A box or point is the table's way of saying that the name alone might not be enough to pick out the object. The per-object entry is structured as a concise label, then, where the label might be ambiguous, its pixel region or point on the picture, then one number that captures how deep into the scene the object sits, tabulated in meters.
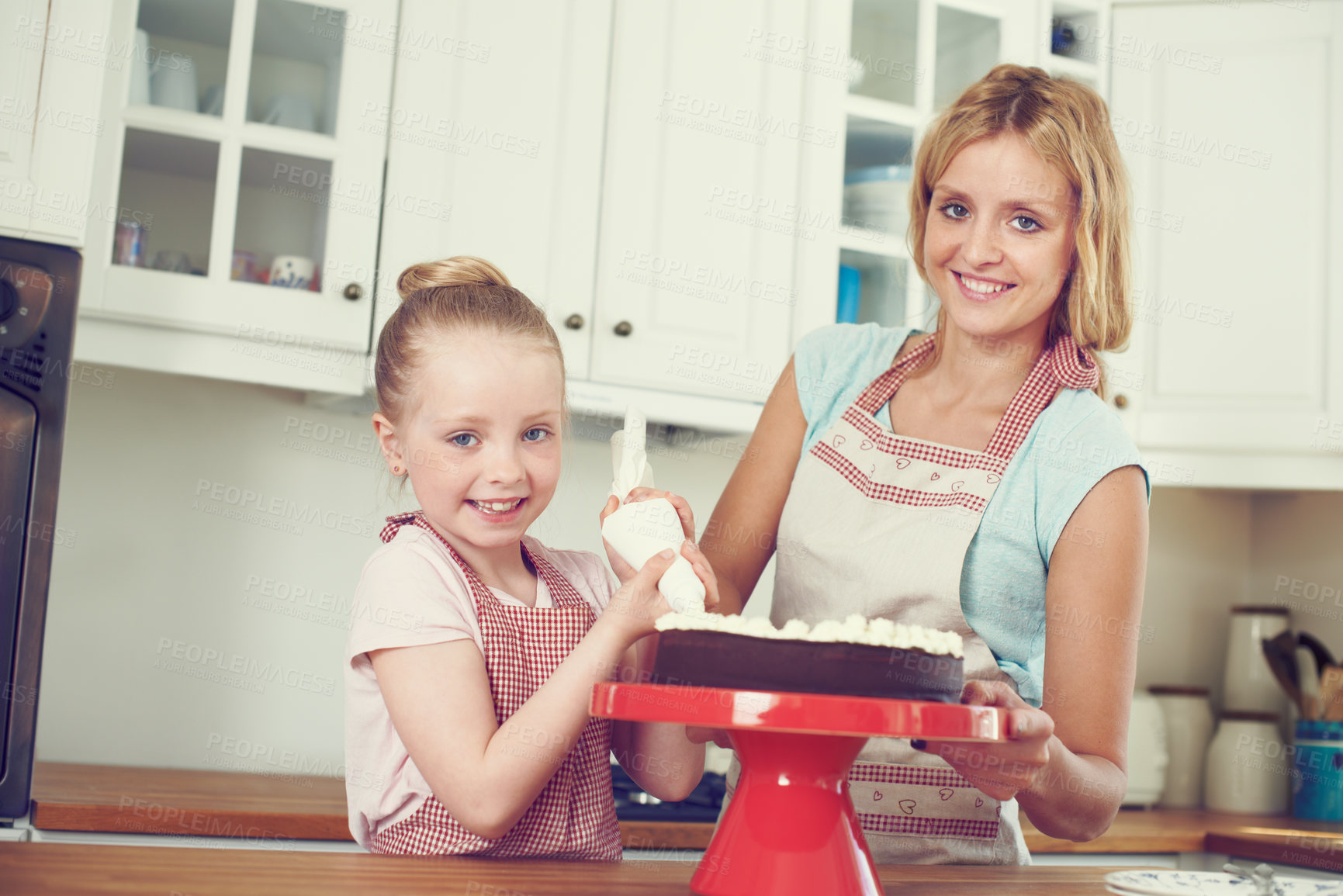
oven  1.39
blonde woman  1.09
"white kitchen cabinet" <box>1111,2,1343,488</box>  2.22
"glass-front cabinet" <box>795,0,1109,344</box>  2.10
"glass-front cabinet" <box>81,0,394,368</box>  1.66
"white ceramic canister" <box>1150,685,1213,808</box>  2.45
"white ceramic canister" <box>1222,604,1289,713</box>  2.53
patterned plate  0.83
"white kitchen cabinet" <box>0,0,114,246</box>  1.46
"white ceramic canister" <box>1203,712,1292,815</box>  2.37
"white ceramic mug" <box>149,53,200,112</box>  1.70
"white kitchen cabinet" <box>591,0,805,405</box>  1.93
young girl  0.83
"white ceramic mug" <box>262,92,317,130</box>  1.77
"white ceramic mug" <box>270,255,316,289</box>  1.75
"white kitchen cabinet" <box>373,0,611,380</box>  1.81
